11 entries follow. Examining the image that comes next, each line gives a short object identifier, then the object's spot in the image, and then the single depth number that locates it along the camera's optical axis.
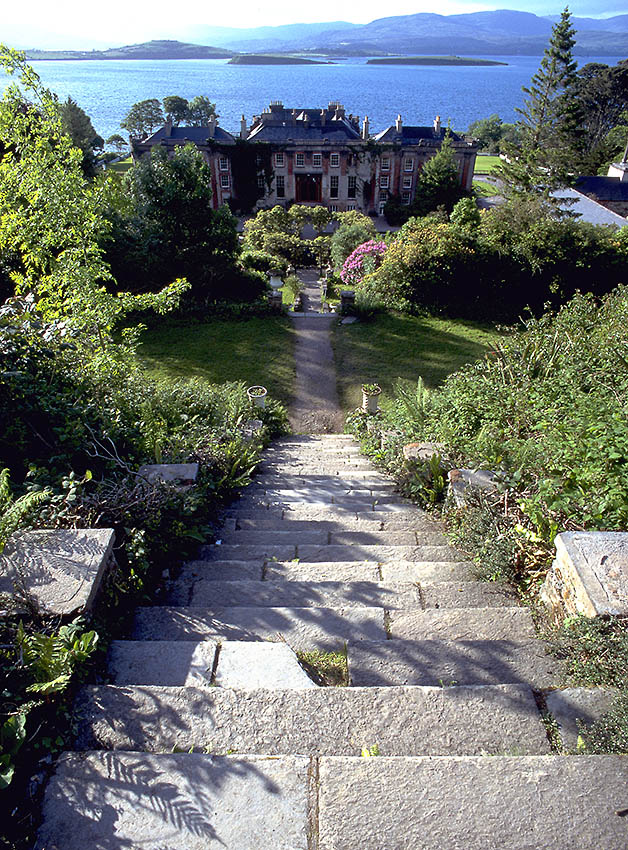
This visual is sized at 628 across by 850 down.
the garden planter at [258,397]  9.07
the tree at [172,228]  14.98
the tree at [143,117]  70.56
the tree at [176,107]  71.69
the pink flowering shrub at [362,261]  18.61
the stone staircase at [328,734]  1.86
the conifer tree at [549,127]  27.58
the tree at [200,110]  73.56
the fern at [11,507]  2.93
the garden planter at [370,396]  9.87
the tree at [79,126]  35.42
